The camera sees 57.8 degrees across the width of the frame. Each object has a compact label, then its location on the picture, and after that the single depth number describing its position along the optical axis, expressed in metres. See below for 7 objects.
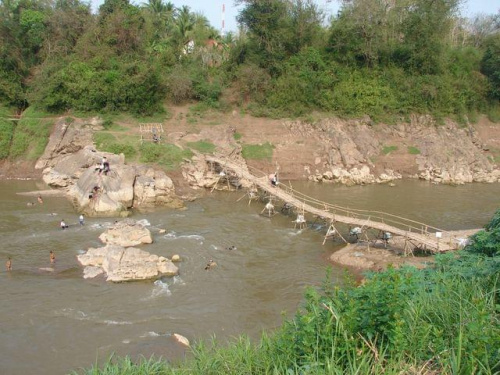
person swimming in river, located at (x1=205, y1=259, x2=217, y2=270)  19.25
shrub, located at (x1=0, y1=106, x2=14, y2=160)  35.41
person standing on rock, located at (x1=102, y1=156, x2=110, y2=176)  27.45
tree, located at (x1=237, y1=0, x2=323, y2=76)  41.47
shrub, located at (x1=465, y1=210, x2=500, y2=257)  11.41
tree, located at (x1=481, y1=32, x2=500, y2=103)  45.38
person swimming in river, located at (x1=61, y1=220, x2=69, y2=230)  23.29
